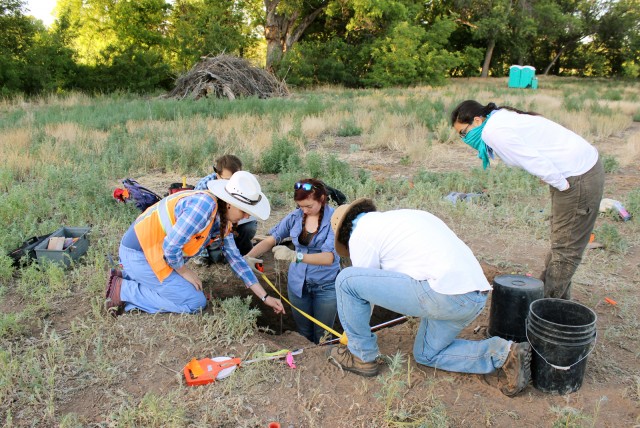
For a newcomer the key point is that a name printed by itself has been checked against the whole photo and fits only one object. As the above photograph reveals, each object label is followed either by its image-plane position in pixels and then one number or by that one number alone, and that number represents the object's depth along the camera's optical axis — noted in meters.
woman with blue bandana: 3.61
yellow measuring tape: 3.59
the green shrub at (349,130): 11.25
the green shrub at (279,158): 8.03
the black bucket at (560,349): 3.07
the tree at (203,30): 23.33
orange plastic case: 3.12
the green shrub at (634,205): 6.17
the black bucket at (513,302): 3.54
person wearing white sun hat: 3.61
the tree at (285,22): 24.64
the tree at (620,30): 32.75
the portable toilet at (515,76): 26.14
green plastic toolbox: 4.63
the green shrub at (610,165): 8.33
